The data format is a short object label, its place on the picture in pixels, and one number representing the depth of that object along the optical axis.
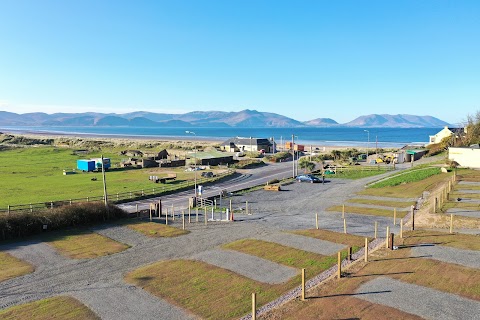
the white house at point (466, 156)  60.94
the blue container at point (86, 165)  76.62
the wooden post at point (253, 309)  16.25
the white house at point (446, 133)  107.62
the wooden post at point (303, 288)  18.61
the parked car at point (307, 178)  60.94
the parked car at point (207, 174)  68.41
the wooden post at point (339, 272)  21.09
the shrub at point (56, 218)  32.00
